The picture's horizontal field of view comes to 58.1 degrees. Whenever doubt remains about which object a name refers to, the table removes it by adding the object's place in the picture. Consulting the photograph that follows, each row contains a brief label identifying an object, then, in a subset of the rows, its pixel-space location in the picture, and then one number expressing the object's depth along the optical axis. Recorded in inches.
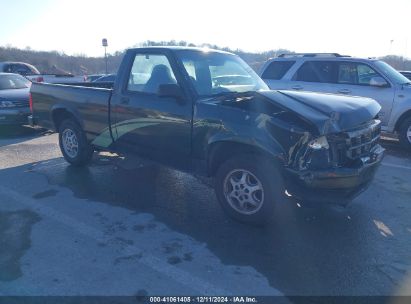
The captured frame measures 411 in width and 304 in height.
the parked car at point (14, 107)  380.8
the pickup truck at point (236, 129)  150.1
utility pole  855.1
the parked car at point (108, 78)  597.4
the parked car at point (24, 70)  558.9
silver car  316.8
